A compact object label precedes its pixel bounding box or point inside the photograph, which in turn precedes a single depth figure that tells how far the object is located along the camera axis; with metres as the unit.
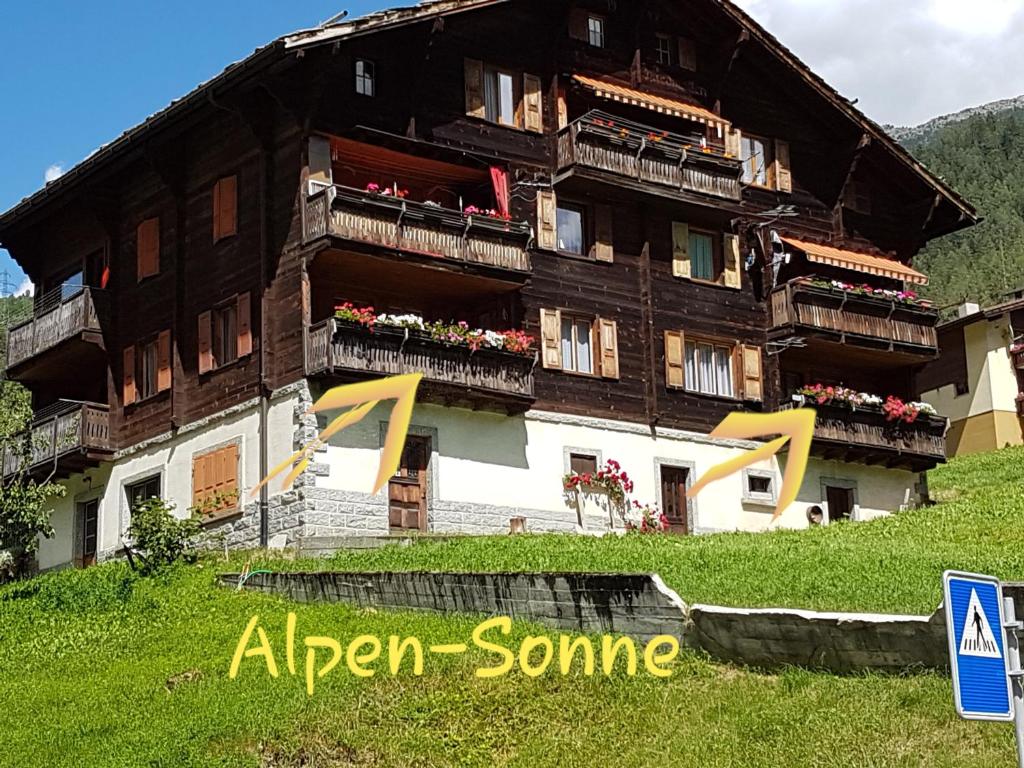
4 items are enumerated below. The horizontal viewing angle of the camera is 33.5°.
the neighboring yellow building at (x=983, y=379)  59.56
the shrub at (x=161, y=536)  33.53
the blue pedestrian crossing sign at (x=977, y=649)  9.87
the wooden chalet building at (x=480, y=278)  36.50
